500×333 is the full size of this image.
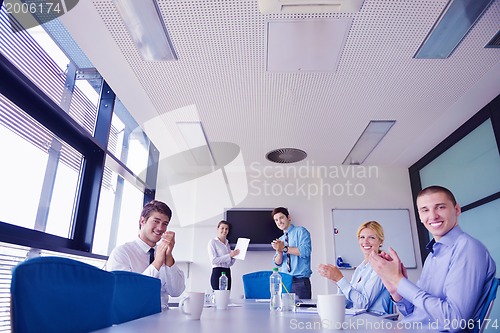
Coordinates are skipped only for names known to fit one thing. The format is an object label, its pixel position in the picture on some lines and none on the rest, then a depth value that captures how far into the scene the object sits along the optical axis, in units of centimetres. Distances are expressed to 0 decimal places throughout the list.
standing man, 353
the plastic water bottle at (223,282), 270
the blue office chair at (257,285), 325
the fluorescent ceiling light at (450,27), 219
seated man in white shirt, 201
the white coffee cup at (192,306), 126
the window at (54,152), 211
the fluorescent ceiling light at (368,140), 394
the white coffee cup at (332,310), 106
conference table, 102
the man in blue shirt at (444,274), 115
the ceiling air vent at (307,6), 211
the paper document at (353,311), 146
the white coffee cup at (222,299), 180
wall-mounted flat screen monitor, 527
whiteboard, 507
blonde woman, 181
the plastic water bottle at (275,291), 186
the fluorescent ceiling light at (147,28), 221
